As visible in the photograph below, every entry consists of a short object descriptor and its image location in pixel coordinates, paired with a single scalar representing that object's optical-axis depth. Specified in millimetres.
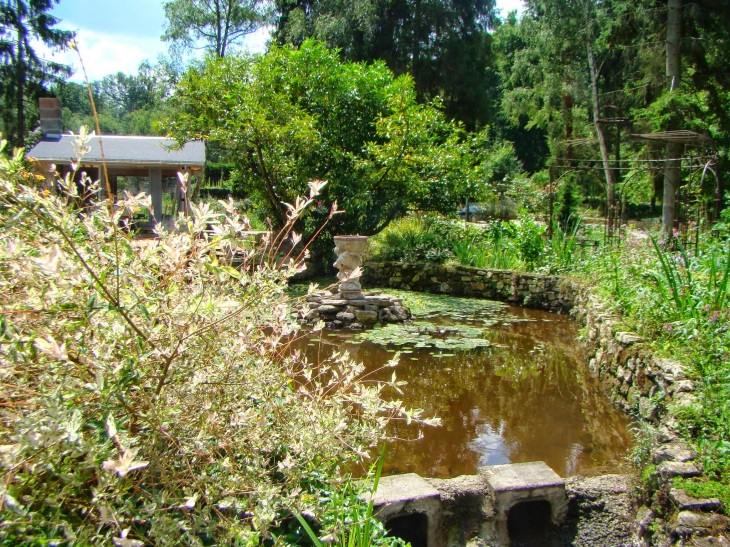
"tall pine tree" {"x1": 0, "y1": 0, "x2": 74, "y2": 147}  21016
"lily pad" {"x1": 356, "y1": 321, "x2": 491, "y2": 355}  7289
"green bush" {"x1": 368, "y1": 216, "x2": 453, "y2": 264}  11656
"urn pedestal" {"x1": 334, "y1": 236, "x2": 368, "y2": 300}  8602
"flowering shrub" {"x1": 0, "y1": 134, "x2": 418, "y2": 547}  1461
